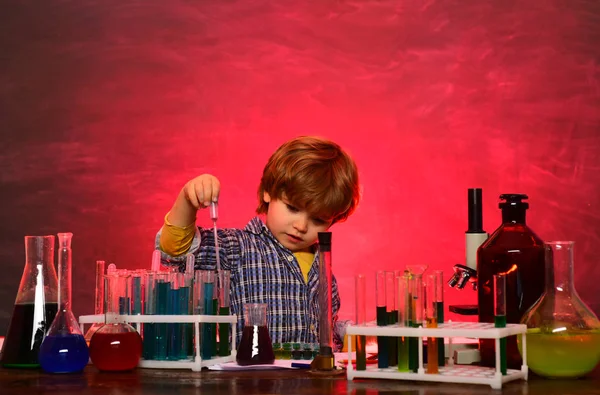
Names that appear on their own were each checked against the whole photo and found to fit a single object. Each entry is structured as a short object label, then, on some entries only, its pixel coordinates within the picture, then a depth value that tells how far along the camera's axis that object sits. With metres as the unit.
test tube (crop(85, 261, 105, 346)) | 1.52
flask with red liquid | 1.40
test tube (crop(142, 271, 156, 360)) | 1.45
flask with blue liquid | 1.39
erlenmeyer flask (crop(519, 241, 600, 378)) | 1.29
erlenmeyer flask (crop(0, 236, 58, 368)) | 1.46
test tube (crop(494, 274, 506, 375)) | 1.22
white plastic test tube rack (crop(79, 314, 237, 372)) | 1.41
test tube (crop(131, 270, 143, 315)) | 1.46
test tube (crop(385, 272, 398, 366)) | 1.31
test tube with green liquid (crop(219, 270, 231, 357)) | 1.50
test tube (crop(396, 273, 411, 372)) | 1.28
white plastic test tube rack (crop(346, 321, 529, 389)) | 1.21
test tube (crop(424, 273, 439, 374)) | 1.26
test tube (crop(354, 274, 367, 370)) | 1.30
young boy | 2.04
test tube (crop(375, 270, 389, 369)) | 1.30
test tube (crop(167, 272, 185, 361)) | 1.44
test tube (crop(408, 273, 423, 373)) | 1.27
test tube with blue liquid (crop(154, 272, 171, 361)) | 1.45
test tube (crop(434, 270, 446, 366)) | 1.29
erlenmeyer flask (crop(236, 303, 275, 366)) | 1.44
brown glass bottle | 1.41
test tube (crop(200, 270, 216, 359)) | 1.45
